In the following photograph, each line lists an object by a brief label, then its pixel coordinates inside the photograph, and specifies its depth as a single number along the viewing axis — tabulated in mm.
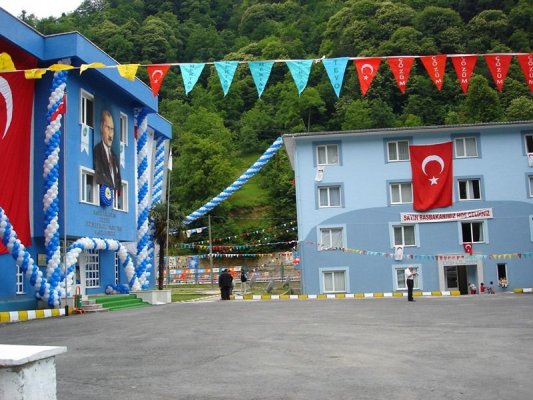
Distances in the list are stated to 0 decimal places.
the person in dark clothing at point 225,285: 30453
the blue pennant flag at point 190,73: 18750
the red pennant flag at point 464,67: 18734
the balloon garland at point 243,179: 41844
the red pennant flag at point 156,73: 19281
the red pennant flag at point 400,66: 18906
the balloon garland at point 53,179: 23453
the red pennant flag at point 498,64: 18828
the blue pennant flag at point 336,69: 18550
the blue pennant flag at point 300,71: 18391
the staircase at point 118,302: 25188
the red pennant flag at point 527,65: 18448
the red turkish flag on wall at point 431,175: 36125
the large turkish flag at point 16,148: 22388
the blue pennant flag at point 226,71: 18494
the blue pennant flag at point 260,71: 18484
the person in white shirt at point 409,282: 25766
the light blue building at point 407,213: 35344
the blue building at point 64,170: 22672
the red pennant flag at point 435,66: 18719
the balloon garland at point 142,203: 31562
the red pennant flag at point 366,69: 18620
